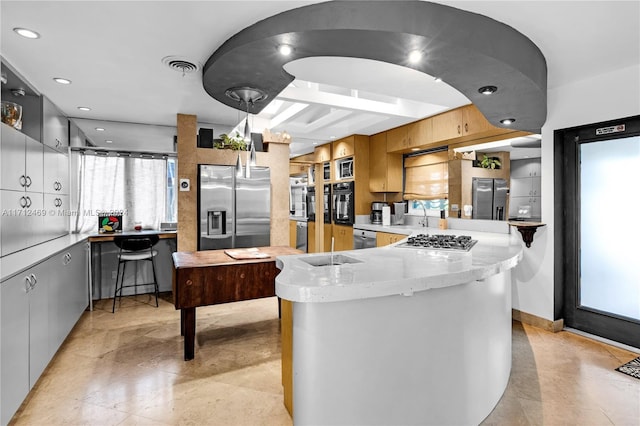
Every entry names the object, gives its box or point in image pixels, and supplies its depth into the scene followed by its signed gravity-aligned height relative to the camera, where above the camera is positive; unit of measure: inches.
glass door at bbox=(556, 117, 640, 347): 123.5 -6.6
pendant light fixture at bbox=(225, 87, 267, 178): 110.6 +39.7
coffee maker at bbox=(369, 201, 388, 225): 235.1 +0.9
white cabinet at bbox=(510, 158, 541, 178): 147.9 +20.1
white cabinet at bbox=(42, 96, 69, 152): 142.7 +40.3
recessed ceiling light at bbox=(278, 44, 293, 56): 82.9 +40.5
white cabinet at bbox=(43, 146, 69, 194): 139.5 +19.2
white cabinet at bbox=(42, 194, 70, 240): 140.3 -0.6
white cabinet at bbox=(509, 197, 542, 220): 146.7 +2.1
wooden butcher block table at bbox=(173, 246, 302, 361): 107.7 -22.1
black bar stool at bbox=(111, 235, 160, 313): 163.3 -16.0
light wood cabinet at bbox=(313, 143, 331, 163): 273.7 +50.2
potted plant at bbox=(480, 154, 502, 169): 165.9 +24.8
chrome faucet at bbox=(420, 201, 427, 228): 205.8 -4.4
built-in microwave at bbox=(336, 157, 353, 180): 247.3 +34.0
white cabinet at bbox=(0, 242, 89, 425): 77.7 -29.9
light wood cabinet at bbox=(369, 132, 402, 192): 227.3 +30.6
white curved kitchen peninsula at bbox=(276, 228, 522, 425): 60.7 -24.8
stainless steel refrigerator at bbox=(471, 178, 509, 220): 162.9 +7.4
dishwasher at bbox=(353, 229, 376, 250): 221.6 -17.0
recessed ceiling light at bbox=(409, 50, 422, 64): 81.1 +38.1
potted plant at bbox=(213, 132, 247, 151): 189.0 +39.3
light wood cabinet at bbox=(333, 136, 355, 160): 242.4 +48.7
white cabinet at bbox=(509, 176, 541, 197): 147.3 +11.4
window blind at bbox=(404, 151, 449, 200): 197.6 +22.4
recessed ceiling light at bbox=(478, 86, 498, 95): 99.2 +36.4
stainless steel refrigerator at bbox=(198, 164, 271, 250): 179.2 +3.2
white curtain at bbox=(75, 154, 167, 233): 187.0 +14.0
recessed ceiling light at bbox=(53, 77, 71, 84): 124.4 +49.8
